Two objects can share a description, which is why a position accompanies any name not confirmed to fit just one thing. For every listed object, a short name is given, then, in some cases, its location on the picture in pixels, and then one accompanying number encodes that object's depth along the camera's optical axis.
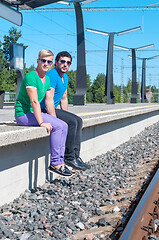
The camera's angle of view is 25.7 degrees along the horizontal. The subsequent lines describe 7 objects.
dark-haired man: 5.43
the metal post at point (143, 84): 50.18
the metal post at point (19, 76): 14.95
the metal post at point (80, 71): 22.19
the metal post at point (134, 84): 43.12
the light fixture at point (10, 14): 9.56
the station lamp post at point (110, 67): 30.06
